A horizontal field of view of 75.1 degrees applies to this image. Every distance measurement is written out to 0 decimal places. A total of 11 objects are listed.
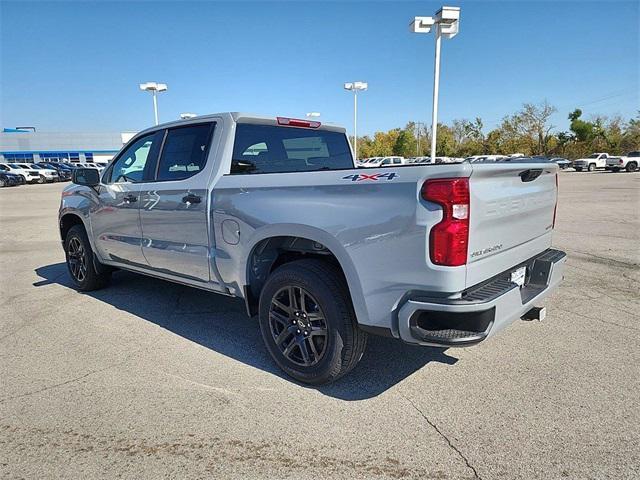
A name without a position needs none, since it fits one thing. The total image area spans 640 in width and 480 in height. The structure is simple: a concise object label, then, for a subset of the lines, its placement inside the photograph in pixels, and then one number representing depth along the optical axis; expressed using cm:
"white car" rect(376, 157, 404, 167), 3259
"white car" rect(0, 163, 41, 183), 3569
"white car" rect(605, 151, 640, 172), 4112
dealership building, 7675
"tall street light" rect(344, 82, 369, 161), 3111
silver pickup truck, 238
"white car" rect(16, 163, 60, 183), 3806
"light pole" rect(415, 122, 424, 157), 7525
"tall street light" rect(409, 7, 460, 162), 1454
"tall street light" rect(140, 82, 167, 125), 2744
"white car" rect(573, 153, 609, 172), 4594
